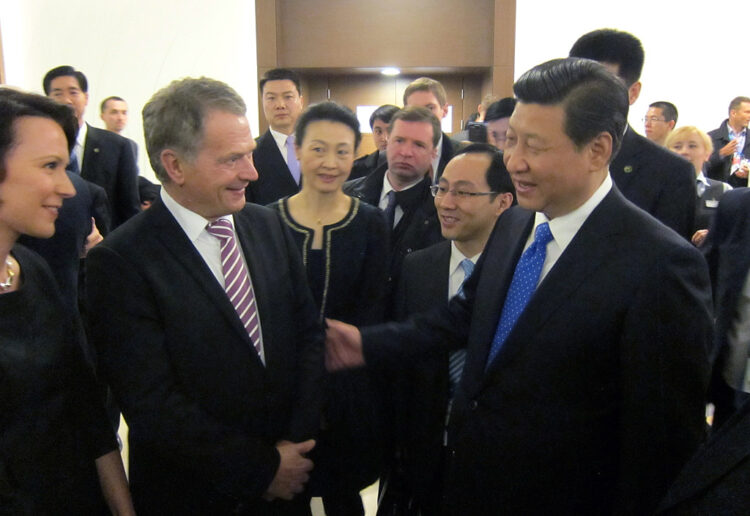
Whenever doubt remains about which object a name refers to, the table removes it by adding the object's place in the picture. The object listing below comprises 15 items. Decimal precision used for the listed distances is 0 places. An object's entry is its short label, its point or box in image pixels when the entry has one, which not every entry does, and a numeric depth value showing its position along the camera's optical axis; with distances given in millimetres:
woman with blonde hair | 4043
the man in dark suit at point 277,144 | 3268
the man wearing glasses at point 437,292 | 1958
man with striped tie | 1487
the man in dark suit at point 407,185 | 2631
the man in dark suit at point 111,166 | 3867
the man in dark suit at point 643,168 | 2318
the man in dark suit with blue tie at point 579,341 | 1308
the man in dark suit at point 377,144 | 3834
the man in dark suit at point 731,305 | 1654
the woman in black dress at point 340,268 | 2139
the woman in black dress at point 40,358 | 1313
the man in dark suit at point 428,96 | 4133
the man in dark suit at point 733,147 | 6531
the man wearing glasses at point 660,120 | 5988
